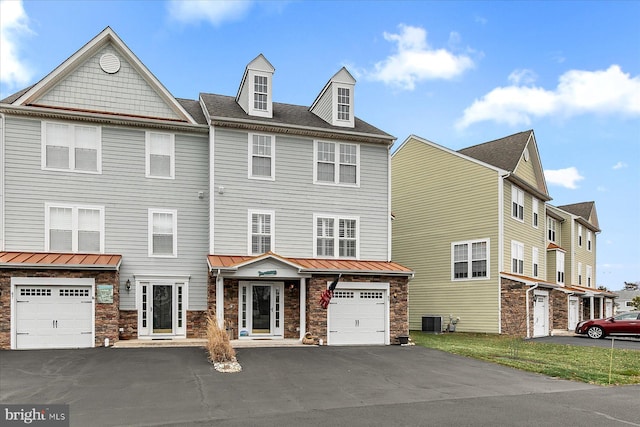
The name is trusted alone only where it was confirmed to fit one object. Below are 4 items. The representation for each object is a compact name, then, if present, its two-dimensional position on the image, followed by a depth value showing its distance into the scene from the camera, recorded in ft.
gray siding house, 64.13
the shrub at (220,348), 50.06
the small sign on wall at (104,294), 62.75
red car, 86.58
